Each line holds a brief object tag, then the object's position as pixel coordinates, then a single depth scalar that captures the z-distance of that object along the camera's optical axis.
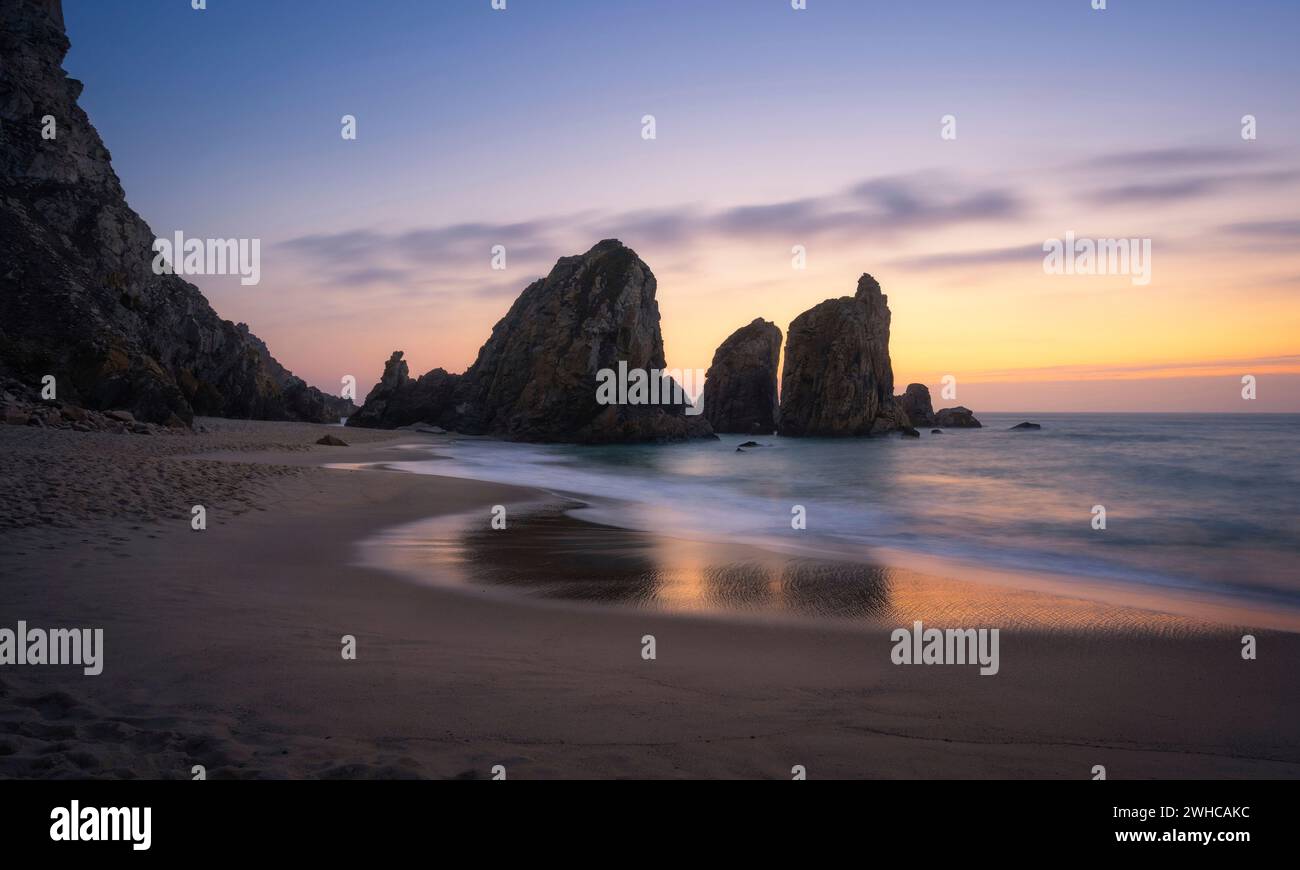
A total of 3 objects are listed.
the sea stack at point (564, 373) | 60.31
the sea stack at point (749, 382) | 90.69
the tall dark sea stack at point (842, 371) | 74.31
